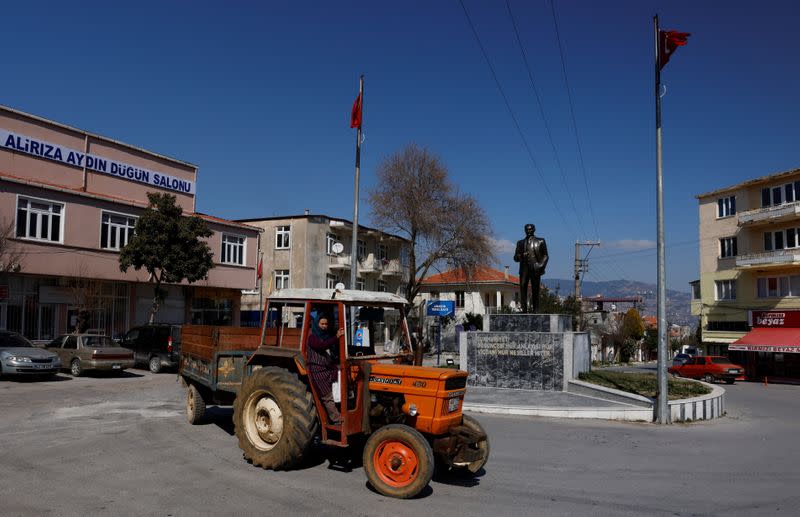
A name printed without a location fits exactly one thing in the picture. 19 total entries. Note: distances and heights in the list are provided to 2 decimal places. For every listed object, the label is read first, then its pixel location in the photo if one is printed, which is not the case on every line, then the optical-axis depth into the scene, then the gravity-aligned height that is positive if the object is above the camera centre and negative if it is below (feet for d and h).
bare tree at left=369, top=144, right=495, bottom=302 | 144.56 +20.80
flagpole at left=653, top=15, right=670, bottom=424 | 44.68 -0.39
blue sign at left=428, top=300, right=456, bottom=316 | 83.97 -0.80
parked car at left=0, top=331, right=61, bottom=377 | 59.88 -6.42
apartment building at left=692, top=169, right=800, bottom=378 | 120.26 +7.58
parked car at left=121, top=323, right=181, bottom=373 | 74.77 -6.07
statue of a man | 61.82 +4.38
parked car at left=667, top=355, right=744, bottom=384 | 107.14 -10.93
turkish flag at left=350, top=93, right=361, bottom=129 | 66.59 +20.10
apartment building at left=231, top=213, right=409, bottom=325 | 151.53 +11.57
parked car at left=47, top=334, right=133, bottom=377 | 67.77 -6.46
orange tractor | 23.03 -4.01
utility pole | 169.55 +11.34
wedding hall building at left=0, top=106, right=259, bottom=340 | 86.94 +10.80
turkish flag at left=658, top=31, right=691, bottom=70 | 48.21 +20.67
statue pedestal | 55.88 -4.59
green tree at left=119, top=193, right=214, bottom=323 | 88.40 +7.49
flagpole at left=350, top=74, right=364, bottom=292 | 65.23 +9.11
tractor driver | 25.64 -2.51
